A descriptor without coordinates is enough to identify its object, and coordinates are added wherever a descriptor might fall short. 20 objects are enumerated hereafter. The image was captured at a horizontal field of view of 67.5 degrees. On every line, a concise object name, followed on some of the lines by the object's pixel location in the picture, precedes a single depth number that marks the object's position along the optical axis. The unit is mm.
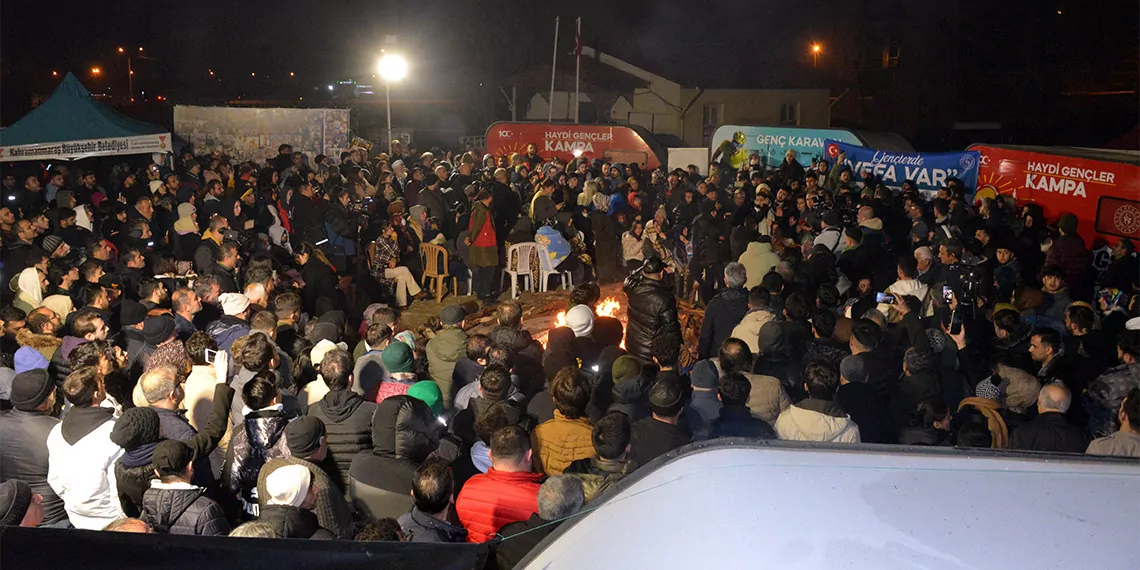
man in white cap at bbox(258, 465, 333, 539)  3492
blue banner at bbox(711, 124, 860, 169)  16722
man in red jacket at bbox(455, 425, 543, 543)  3881
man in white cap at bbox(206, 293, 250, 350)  6090
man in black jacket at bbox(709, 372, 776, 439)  4898
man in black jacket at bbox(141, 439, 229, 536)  3650
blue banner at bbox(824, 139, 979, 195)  13336
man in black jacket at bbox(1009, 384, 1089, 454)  4582
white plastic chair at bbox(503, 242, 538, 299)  11656
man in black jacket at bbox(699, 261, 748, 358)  7199
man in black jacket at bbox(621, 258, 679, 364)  7062
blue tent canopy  13000
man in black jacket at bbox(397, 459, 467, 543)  3615
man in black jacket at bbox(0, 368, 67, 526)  4422
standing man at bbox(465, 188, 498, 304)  11203
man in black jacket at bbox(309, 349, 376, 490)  4727
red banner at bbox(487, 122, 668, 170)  21094
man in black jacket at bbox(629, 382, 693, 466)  4594
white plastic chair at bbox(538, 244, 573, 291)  11668
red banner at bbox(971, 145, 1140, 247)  10664
